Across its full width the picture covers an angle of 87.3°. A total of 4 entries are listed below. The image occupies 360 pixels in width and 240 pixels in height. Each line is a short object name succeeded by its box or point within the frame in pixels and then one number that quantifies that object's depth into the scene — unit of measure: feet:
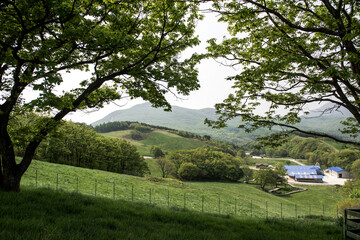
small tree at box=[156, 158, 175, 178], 265.81
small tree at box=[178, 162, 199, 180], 269.03
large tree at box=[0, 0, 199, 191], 21.77
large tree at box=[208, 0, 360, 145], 25.09
